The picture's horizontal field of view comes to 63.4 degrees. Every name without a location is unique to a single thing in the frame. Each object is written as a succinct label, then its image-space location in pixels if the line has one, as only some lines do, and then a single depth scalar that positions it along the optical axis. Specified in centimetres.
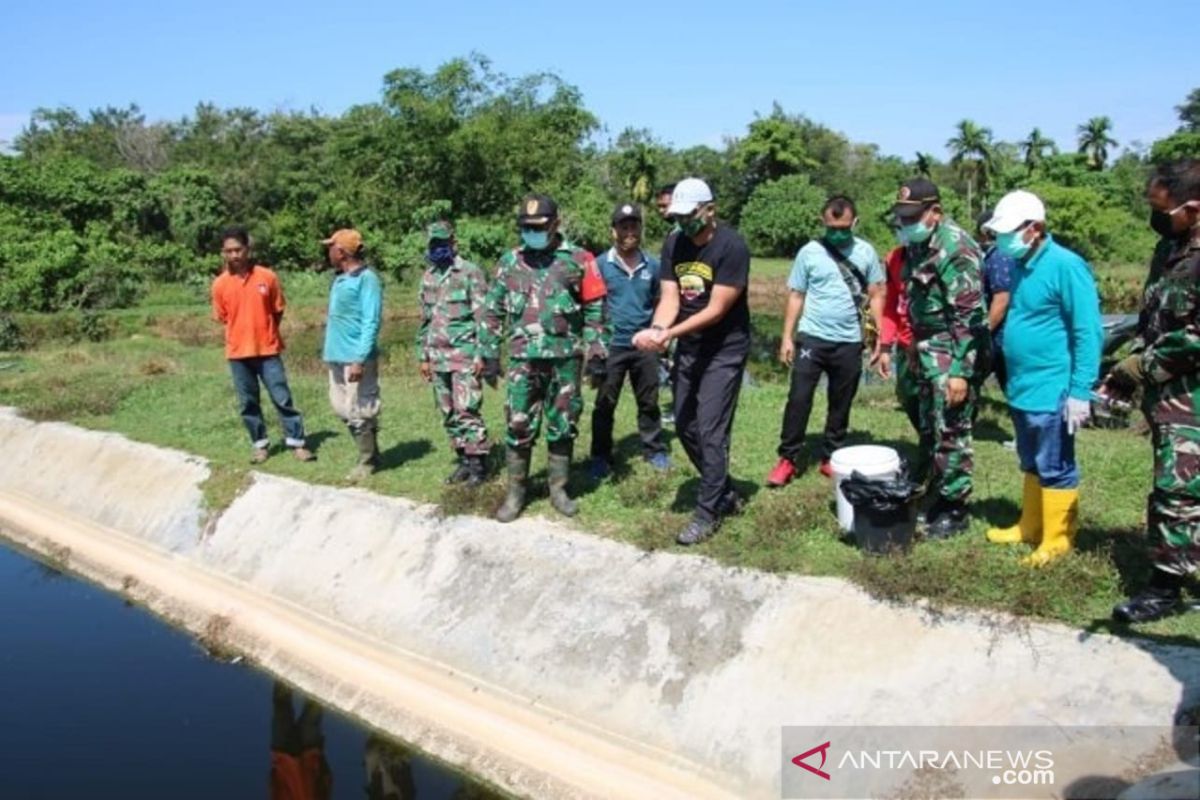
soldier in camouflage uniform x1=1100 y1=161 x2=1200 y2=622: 406
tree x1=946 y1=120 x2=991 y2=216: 5053
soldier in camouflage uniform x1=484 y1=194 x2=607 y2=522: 605
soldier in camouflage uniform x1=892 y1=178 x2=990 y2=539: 509
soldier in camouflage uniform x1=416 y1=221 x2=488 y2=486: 685
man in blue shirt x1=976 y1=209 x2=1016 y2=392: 521
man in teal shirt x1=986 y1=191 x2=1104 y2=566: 457
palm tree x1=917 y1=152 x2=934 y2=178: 4631
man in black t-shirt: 536
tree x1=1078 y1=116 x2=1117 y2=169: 5316
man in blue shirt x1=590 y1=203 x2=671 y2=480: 711
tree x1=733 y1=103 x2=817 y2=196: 4959
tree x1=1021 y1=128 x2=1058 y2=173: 5009
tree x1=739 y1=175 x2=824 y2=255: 4359
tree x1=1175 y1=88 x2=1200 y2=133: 6962
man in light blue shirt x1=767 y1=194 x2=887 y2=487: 636
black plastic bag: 506
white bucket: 536
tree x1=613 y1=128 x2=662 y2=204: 4497
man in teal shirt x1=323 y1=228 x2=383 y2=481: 718
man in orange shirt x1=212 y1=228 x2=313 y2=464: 786
